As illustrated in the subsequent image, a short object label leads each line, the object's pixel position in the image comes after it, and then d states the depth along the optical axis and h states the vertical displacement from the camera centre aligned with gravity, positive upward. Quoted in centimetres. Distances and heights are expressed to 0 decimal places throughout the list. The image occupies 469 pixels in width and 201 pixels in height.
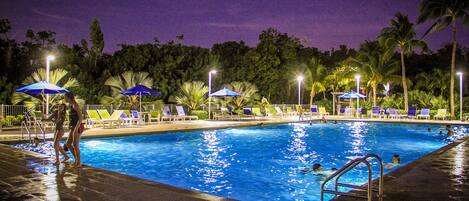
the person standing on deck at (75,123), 722 -31
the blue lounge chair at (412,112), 2709 -32
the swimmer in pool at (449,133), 1707 -105
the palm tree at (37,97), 1900 +40
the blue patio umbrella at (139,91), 1928 +67
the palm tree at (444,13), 2894 +663
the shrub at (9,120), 1697 -64
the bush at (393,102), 3200 +38
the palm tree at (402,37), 3300 +558
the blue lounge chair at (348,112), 3164 -40
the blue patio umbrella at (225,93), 2404 +74
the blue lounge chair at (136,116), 1958 -50
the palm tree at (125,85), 2318 +116
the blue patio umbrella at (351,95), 3010 +85
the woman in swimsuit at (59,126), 755 -38
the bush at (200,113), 2445 -43
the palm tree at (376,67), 3375 +327
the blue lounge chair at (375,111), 2844 -28
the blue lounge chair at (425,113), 2703 -38
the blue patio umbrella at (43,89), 1405 +54
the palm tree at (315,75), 3625 +275
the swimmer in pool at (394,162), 957 -128
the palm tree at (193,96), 2498 +58
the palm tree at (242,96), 2902 +69
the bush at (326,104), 3581 +22
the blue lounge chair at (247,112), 2598 -37
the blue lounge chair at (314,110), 3032 -26
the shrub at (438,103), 2960 +30
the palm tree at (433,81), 3650 +236
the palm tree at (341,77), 3628 +264
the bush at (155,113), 2161 -39
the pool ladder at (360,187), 470 -99
